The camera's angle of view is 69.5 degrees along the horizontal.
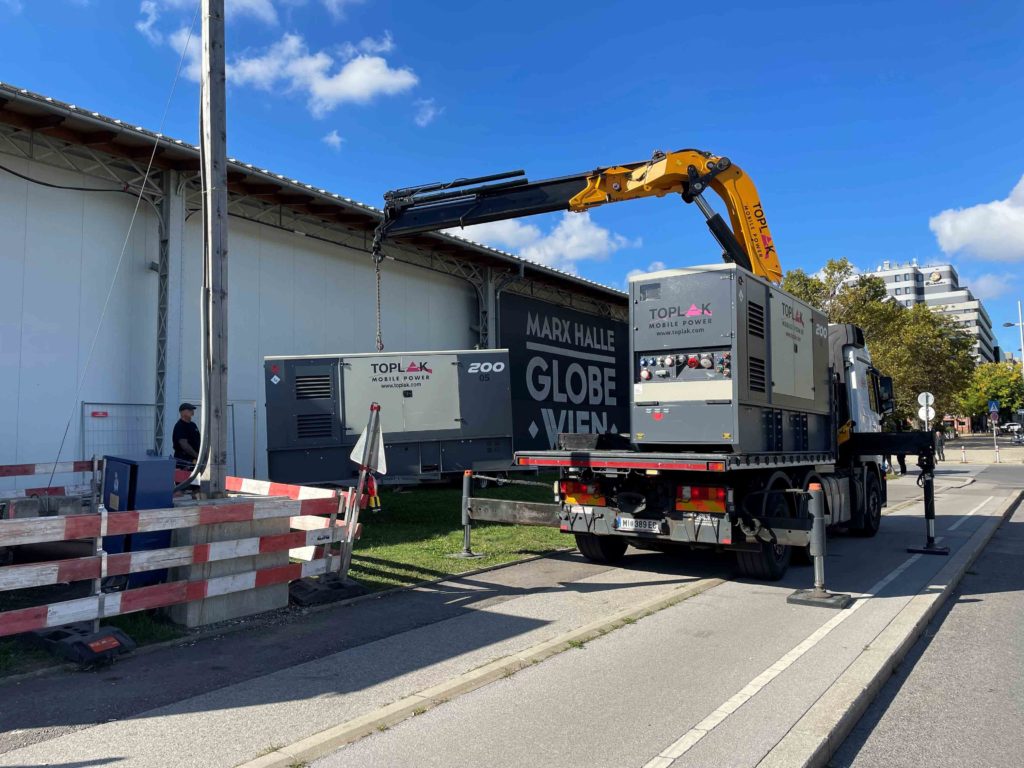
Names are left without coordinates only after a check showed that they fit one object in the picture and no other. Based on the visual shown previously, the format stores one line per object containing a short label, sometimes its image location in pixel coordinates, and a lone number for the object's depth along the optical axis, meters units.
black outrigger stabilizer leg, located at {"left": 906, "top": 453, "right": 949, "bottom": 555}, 10.42
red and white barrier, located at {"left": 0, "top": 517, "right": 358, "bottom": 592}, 5.14
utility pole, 7.39
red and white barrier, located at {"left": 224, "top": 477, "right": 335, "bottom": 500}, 7.86
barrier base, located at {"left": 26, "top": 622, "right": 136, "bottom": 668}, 5.14
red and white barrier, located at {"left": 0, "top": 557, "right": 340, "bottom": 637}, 5.04
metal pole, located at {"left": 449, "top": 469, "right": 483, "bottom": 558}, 9.44
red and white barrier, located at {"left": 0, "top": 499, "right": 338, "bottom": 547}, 5.12
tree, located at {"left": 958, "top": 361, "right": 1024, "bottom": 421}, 88.62
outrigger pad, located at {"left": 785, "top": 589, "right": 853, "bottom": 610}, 7.16
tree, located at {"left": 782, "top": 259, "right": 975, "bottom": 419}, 37.91
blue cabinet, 6.35
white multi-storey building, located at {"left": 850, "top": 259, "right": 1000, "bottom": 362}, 142.38
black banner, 22.64
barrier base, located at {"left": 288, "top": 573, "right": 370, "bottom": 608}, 6.94
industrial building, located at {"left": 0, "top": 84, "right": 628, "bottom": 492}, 12.26
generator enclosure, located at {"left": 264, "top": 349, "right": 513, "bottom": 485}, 13.45
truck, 8.06
